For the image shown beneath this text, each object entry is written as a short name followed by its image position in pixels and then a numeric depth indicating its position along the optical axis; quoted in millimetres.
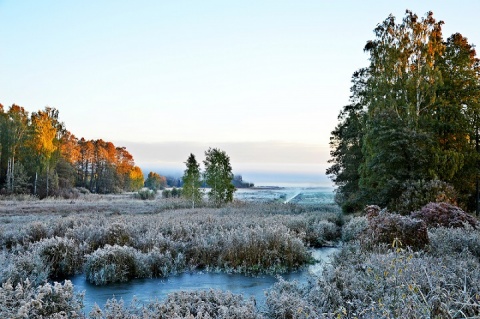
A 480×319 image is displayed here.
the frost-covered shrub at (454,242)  10539
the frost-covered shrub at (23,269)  9055
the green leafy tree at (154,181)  96375
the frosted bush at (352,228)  16934
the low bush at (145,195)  50812
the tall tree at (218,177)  35688
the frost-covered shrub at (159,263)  11336
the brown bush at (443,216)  14347
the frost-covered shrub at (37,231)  14719
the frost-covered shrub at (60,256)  11492
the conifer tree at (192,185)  34156
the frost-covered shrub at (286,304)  6452
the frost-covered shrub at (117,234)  13625
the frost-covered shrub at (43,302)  5980
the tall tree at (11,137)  46469
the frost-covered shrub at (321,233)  17172
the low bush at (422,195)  18859
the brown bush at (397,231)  11625
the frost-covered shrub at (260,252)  12273
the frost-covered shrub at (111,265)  10602
